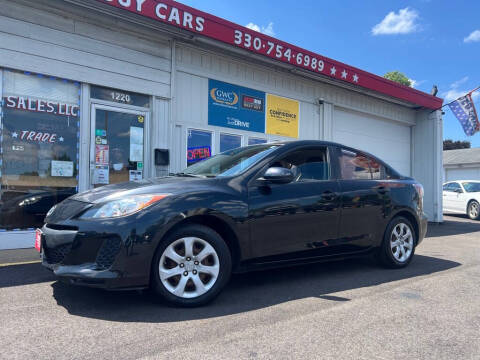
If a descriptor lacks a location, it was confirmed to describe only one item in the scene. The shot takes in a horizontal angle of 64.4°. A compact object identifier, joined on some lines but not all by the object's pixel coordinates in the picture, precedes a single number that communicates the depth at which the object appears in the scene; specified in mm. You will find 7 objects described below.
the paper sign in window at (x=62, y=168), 6062
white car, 14289
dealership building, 5746
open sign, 7617
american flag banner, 11688
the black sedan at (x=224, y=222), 3047
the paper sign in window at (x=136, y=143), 6867
